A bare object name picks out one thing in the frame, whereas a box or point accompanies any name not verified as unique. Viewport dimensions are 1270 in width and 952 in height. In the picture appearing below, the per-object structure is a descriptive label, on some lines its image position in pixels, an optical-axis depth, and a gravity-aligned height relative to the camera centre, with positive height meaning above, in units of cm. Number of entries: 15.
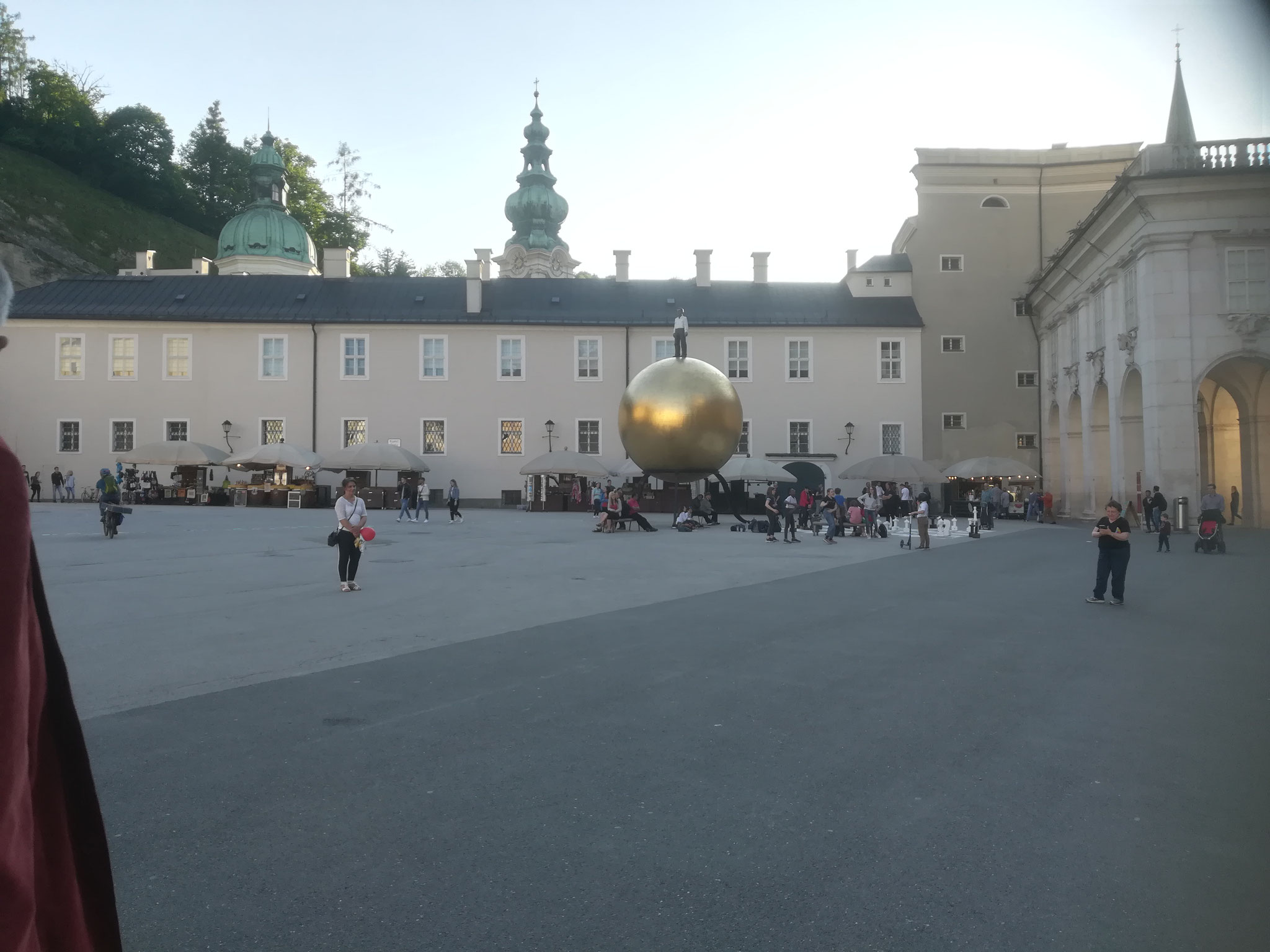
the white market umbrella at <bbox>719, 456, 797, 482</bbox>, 3322 +32
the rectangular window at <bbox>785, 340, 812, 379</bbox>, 4562 +600
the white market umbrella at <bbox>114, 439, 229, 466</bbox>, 3847 +151
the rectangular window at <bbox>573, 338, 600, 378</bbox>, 4534 +621
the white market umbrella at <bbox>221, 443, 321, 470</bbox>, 3766 +128
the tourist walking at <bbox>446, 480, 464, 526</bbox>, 3034 -52
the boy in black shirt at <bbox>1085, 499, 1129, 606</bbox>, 1151 -98
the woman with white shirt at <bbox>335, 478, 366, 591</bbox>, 1210 -60
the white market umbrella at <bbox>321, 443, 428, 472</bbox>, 3753 +118
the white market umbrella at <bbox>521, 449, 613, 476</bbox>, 3822 +77
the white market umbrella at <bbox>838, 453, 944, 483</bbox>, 3041 +25
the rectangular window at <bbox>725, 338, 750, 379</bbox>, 4553 +602
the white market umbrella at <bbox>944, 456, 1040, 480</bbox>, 3422 +27
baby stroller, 1959 -131
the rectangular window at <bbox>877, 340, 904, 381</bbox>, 4538 +580
